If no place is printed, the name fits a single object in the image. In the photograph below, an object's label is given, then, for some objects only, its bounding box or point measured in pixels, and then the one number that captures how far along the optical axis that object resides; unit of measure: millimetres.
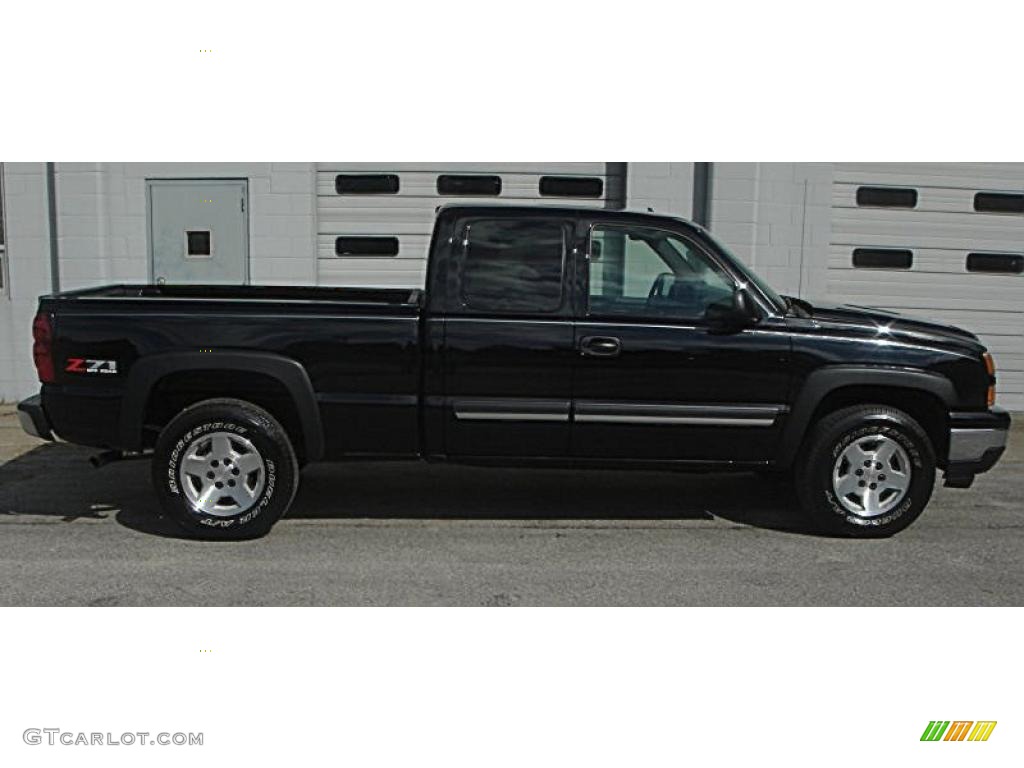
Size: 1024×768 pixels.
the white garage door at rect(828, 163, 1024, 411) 9234
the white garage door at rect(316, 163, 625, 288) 9133
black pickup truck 4871
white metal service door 9094
